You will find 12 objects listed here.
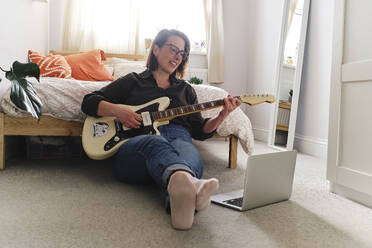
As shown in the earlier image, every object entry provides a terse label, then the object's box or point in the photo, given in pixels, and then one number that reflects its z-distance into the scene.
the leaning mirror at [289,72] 2.81
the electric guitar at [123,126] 1.43
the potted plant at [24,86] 0.76
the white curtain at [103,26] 3.29
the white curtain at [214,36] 3.70
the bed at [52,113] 1.69
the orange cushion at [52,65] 2.42
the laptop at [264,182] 1.20
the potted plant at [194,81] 3.39
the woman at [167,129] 1.00
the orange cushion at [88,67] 2.69
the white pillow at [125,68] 2.91
